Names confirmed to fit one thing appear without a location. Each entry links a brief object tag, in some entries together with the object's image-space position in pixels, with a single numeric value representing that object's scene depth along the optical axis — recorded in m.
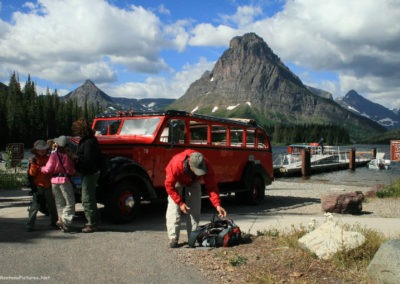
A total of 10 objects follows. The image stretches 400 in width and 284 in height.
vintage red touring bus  9.01
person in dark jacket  7.84
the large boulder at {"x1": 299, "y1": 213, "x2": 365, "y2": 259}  6.14
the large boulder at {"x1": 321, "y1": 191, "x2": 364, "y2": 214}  11.48
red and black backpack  6.87
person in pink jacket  7.88
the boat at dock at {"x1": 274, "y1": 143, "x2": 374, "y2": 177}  36.95
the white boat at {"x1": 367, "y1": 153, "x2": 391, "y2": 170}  49.78
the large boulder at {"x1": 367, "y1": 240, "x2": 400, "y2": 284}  4.94
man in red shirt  6.40
